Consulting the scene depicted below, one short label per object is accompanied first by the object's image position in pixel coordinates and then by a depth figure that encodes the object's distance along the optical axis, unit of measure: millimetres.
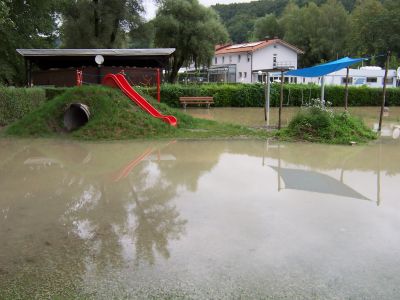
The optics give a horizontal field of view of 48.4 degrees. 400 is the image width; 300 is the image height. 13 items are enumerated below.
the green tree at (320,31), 64250
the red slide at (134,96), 13594
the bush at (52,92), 19516
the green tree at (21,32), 25109
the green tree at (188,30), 36688
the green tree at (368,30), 60500
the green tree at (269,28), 75750
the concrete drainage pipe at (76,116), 12690
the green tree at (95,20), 31031
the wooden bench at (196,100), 24645
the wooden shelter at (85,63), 24156
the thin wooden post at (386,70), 14031
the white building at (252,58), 52022
